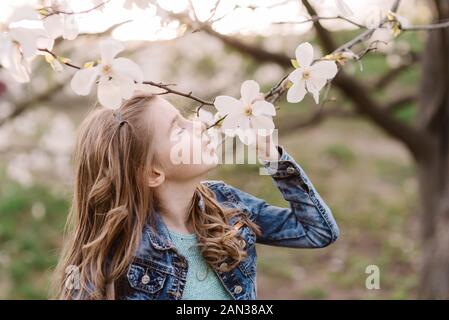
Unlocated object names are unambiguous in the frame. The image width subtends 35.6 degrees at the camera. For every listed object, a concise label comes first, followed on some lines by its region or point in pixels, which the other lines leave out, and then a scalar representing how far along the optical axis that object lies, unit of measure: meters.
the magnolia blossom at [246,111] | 1.33
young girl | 1.54
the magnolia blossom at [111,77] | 1.21
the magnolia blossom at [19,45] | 1.18
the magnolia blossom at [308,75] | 1.34
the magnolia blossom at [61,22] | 1.31
